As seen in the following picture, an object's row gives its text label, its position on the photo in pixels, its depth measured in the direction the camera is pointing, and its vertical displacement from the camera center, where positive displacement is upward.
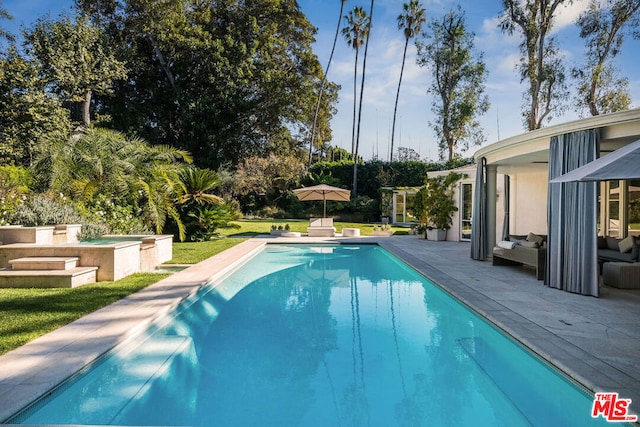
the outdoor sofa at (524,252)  7.89 -0.79
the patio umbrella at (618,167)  3.08 +0.42
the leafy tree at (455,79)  27.95 +10.04
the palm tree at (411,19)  29.41 +15.03
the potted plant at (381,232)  18.30 -0.80
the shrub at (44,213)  9.13 -0.03
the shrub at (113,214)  10.70 -0.05
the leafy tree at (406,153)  37.90 +6.18
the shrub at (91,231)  9.69 -0.49
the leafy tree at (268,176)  26.45 +2.64
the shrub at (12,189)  9.17 +0.58
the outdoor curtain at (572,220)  6.39 -0.06
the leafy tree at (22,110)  17.08 +4.57
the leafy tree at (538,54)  19.33 +8.43
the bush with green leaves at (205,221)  14.43 -0.30
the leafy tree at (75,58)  19.02 +7.96
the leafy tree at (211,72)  23.08 +8.96
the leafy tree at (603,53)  18.47 +8.15
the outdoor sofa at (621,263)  7.04 -0.86
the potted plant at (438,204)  15.35 +0.46
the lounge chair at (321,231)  17.70 -0.76
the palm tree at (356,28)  30.92 +15.01
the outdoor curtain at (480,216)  10.28 +0.00
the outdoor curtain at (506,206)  12.25 +0.32
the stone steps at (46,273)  6.79 -1.09
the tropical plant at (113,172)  11.08 +1.23
